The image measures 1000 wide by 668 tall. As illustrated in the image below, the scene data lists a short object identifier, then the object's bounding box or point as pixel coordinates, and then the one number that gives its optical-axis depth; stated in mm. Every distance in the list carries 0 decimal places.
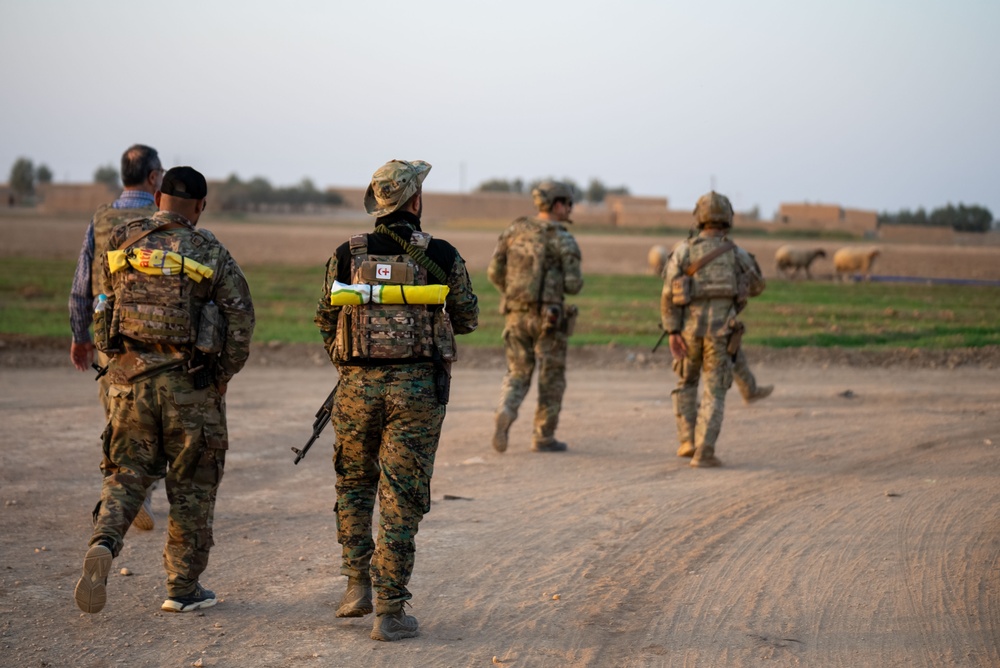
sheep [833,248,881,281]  35438
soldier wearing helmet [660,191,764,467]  9859
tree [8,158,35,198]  129438
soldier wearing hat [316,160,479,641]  5484
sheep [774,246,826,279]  35750
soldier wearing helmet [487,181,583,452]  10422
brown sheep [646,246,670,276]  35425
